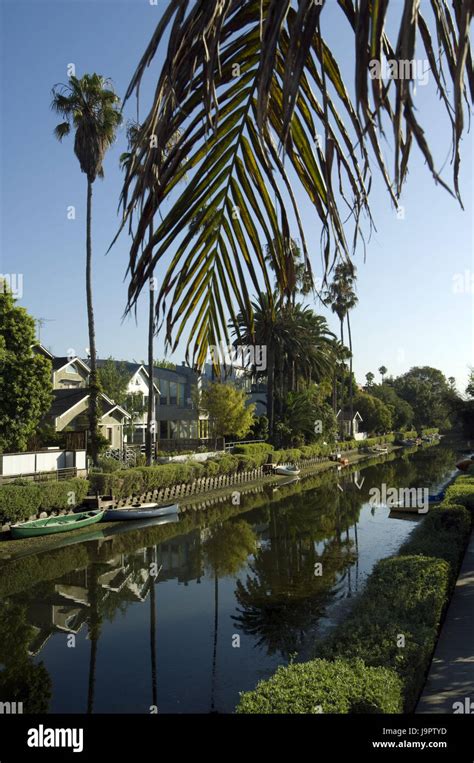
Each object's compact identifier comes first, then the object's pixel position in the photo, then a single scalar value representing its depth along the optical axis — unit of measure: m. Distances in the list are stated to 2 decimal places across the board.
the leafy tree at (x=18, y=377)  32.97
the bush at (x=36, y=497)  28.02
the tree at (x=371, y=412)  114.81
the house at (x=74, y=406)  43.25
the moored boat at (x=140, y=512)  33.38
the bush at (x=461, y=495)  29.47
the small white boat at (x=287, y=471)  60.08
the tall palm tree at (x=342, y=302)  80.46
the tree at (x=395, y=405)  127.56
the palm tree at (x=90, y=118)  33.72
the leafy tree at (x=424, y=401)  145.75
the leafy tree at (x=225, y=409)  56.66
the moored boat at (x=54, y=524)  27.50
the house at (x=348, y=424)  101.94
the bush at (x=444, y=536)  19.72
